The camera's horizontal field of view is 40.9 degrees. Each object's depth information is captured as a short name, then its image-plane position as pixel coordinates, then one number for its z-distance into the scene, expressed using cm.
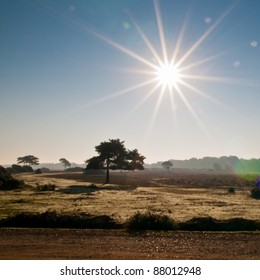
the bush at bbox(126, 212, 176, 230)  2195
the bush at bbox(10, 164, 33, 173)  15455
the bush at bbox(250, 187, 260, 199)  5178
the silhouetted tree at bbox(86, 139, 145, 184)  7856
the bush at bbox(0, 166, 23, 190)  5752
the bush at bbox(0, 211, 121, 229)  2259
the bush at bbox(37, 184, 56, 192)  5545
